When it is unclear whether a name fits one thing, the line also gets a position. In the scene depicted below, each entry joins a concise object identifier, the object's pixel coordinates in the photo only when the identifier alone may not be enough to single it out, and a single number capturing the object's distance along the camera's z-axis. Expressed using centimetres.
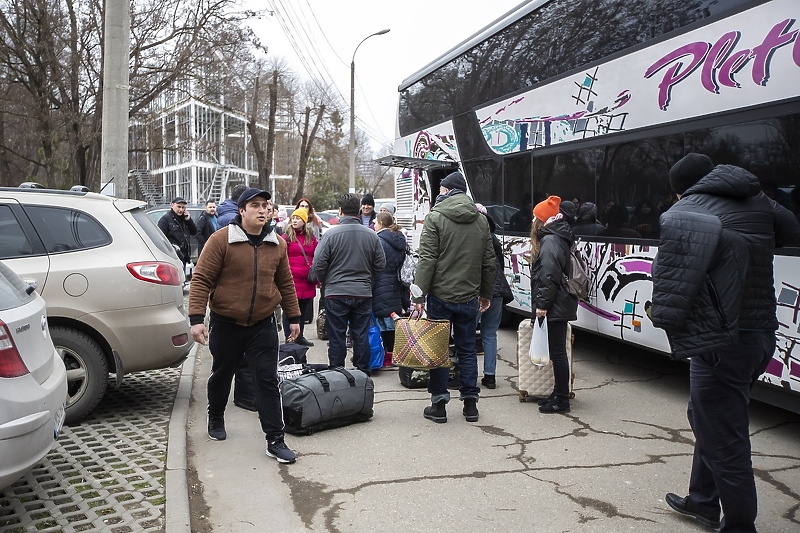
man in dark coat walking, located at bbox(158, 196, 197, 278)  1205
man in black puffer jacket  363
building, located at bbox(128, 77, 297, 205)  2716
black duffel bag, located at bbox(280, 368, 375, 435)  588
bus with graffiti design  555
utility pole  1027
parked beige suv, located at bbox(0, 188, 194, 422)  590
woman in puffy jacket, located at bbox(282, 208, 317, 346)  877
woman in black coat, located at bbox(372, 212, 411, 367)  815
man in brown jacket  520
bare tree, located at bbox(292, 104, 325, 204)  4559
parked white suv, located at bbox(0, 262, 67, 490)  362
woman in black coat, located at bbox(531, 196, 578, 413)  637
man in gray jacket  705
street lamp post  3158
